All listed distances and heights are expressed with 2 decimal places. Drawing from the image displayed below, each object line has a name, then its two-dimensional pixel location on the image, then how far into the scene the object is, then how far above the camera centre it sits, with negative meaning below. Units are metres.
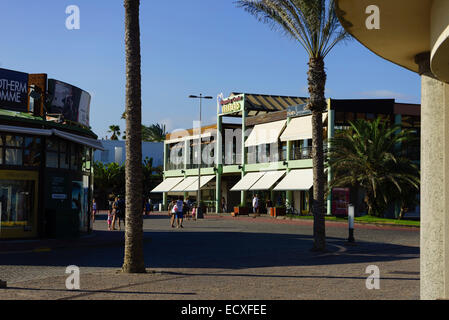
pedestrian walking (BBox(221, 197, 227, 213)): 56.72 -1.52
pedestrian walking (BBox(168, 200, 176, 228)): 30.32 -1.38
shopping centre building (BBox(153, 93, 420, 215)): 42.06 +3.66
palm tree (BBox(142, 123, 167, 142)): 96.25 +9.31
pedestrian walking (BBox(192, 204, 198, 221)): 41.84 -1.57
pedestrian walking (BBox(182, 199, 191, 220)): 36.67 -1.26
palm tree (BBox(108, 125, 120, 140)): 103.00 +10.61
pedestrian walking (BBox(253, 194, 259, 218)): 44.56 -1.10
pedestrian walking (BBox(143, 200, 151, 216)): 51.38 -1.62
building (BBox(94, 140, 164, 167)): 80.12 +5.28
